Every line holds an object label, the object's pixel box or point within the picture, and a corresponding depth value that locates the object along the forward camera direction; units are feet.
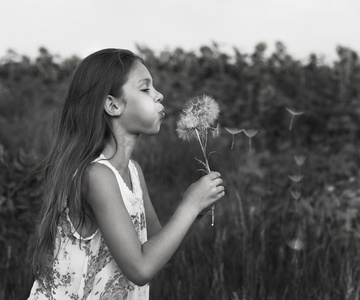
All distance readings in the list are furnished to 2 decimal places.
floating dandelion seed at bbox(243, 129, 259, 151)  7.32
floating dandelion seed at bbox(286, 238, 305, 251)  8.63
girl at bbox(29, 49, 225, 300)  6.60
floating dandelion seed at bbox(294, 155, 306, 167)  8.48
